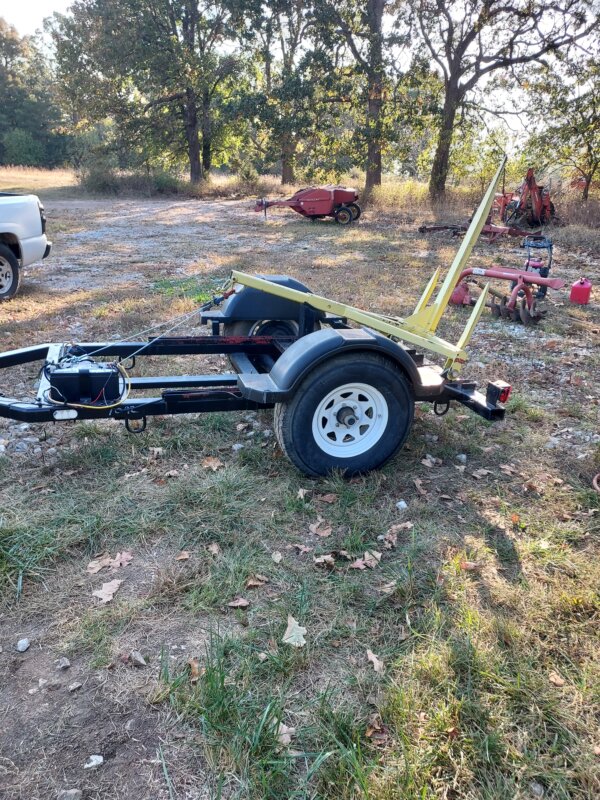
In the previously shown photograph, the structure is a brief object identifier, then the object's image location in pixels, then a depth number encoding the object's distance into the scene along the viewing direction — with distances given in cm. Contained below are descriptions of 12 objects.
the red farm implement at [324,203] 1758
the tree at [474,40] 1836
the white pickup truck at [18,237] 760
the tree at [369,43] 2081
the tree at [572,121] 1842
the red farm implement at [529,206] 1630
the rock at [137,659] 243
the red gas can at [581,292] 880
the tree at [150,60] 2644
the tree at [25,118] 4697
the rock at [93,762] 202
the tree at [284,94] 2142
